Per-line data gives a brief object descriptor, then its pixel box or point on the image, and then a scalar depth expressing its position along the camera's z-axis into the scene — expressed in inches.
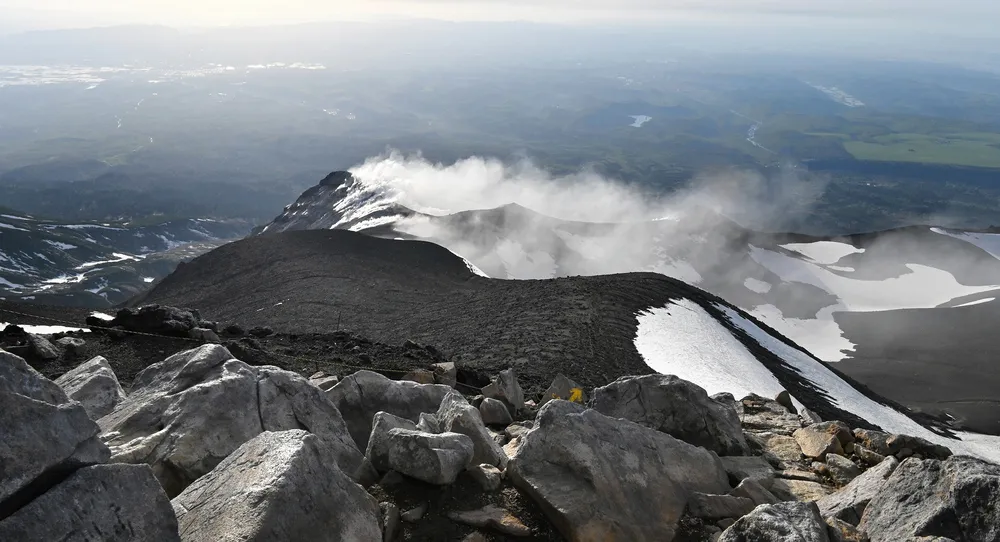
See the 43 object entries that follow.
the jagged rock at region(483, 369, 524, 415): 627.8
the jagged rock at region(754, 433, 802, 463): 533.6
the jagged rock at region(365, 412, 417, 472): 374.6
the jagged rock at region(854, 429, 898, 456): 526.3
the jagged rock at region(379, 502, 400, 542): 316.8
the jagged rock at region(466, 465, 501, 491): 366.3
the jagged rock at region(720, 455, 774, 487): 446.6
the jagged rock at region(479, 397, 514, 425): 549.6
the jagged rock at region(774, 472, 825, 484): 484.4
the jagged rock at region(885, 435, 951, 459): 522.6
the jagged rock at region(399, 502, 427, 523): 335.0
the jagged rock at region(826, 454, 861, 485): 482.9
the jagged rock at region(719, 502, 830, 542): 290.2
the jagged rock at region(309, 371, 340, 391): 602.5
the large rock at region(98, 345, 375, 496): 360.5
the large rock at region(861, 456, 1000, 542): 317.4
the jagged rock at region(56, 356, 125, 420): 466.0
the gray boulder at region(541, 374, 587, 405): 695.7
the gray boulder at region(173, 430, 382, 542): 265.7
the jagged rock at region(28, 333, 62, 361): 701.3
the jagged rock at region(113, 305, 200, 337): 838.5
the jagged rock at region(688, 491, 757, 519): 371.9
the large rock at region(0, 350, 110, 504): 241.9
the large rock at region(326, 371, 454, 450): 477.4
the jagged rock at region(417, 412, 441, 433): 422.3
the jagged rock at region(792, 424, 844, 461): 527.8
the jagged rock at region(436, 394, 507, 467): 401.4
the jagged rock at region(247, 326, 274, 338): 1021.2
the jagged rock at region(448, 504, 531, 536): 335.6
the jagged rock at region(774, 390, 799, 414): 752.3
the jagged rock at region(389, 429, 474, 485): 354.6
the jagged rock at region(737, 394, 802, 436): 646.5
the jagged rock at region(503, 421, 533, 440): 503.2
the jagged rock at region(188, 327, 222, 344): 838.5
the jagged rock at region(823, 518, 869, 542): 324.8
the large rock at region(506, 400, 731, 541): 346.3
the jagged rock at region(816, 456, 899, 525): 372.5
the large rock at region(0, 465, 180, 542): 229.6
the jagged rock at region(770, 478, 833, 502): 446.3
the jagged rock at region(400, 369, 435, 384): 695.7
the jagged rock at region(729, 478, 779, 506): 399.9
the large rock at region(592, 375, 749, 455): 513.3
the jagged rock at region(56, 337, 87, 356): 731.4
